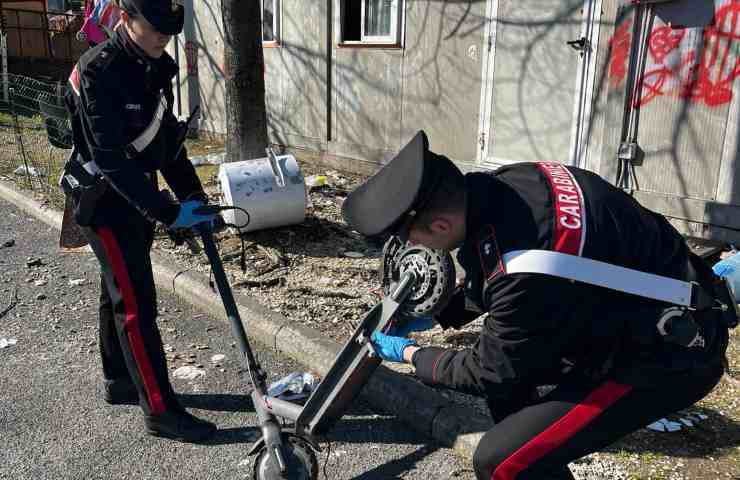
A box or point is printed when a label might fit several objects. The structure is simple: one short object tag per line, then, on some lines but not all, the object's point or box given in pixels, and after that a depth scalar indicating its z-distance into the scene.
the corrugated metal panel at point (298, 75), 9.70
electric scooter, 2.17
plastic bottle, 2.66
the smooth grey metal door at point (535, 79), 6.84
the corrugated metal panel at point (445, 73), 7.77
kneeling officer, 1.86
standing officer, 2.97
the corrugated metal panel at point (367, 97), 8.78
